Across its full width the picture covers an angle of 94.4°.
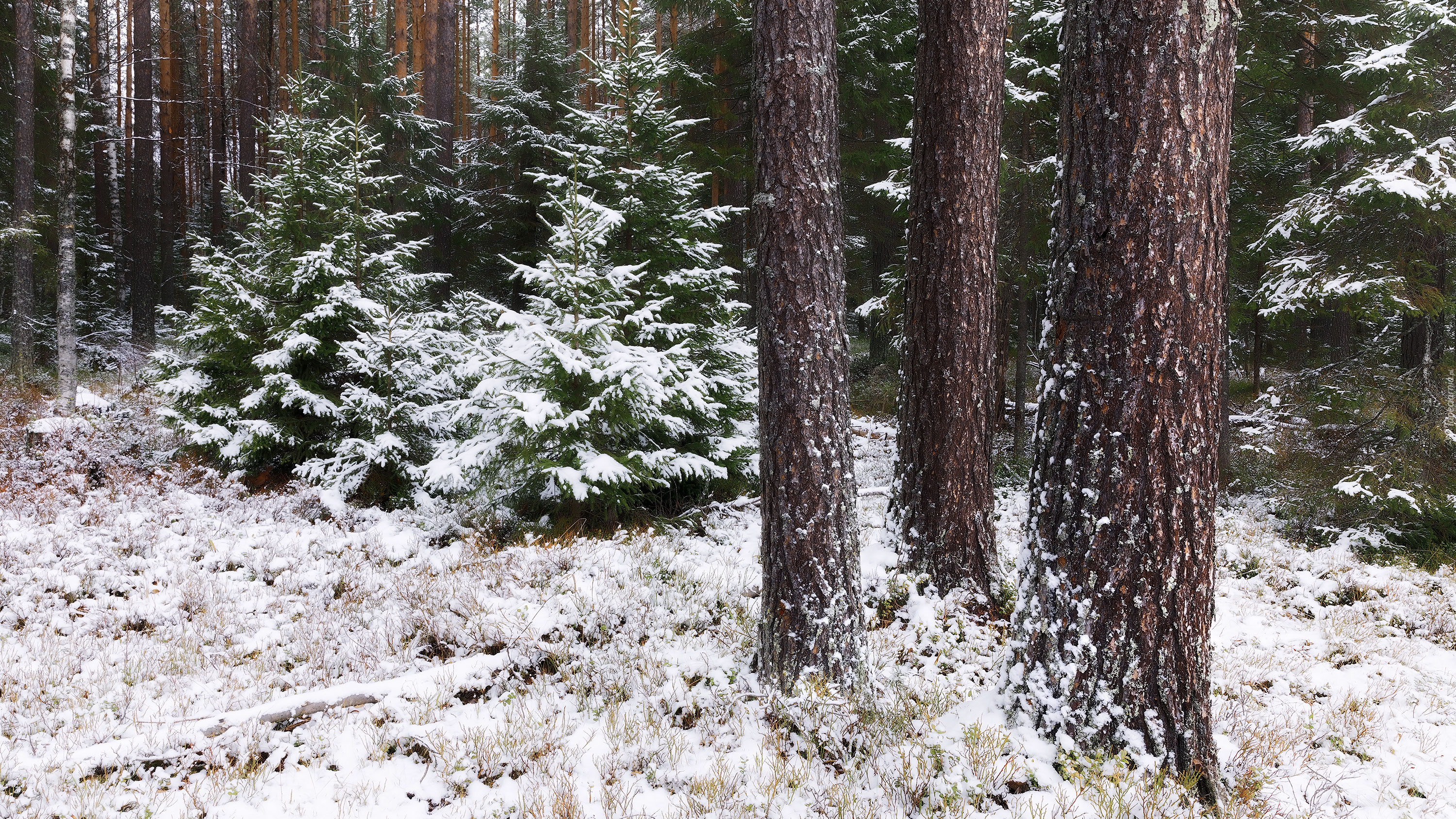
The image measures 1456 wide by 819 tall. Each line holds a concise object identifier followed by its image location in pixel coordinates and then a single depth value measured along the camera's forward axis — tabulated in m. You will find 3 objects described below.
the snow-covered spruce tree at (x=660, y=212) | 8.75
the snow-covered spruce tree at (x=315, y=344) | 8.88
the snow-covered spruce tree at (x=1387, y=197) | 8.26
